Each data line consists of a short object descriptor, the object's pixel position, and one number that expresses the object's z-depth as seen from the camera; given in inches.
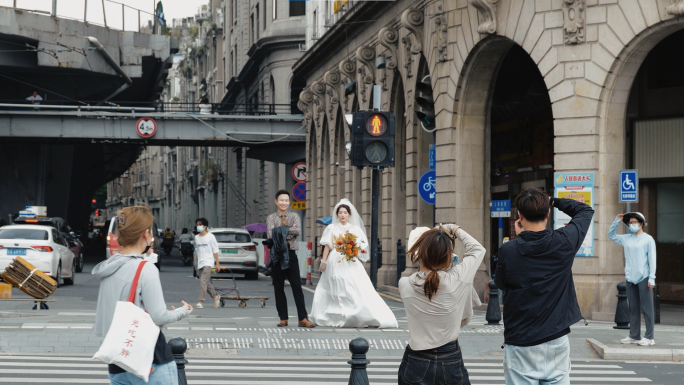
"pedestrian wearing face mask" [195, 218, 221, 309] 760.3
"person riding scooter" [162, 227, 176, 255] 2488.9
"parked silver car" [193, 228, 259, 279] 1250.0
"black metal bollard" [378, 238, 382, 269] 1109.4
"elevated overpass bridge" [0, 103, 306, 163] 1628.9
